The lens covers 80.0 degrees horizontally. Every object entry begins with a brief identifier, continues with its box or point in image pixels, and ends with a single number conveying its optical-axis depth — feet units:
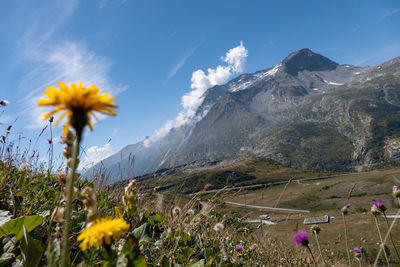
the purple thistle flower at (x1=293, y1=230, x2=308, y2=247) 8.87
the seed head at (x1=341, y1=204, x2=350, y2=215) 9.76
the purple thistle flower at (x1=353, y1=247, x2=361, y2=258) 11.07
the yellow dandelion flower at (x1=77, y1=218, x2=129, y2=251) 3.29
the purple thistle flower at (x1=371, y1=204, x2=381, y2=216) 10.32
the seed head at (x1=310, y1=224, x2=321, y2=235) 10.26
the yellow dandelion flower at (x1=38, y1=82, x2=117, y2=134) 3.36
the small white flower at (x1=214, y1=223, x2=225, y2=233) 11.65
